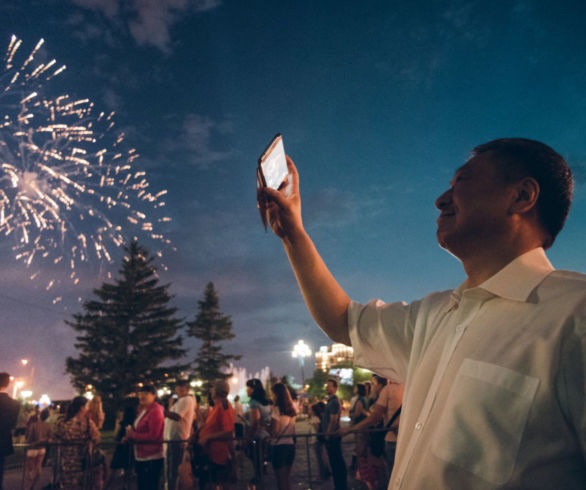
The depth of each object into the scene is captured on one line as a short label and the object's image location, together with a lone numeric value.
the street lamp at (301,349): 36.19
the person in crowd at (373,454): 6.62
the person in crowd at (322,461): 9.05
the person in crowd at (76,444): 7.16
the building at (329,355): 108.00
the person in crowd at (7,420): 6.27
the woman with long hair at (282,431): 6.82
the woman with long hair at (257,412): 7.25
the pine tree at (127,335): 32.75
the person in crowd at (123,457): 7.05
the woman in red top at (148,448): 6.54
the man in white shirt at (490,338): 0.93
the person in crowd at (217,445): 6.41
